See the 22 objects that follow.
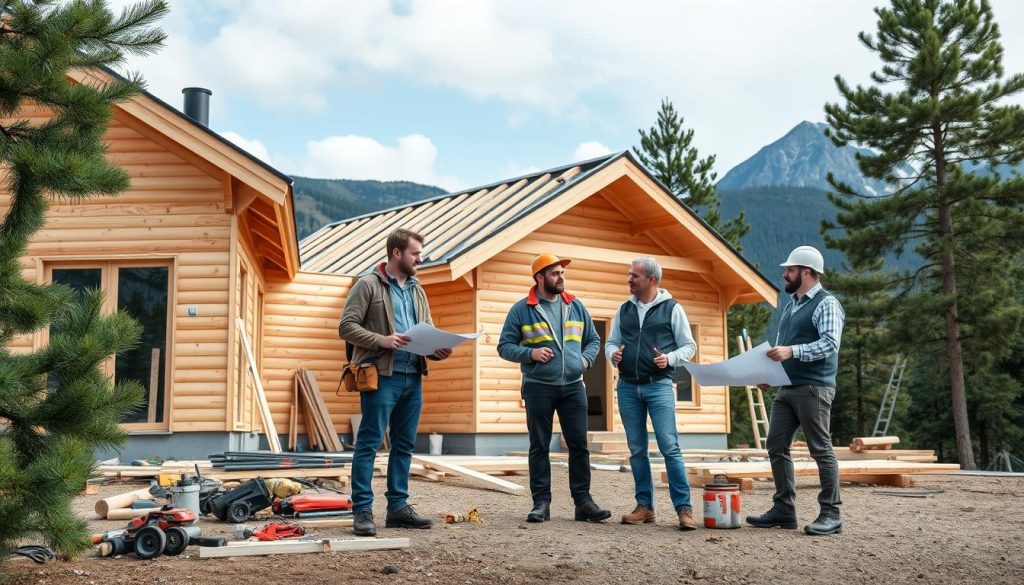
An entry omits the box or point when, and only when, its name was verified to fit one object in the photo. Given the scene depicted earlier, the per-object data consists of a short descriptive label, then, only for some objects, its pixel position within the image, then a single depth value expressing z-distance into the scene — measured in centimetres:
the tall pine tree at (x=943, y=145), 2247
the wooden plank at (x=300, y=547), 519
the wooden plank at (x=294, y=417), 1495
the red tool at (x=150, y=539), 516
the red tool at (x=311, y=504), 688
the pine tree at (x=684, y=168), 3238
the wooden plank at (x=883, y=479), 1084
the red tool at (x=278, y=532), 556
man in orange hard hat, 692
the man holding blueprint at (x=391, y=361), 620
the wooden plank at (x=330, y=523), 647
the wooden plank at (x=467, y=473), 957
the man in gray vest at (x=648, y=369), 670
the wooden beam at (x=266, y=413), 1239
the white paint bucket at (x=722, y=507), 666
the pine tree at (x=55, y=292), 405
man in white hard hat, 644
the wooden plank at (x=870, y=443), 1584
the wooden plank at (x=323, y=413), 1488
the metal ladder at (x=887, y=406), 3579
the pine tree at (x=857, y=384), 4022
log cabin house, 1139
